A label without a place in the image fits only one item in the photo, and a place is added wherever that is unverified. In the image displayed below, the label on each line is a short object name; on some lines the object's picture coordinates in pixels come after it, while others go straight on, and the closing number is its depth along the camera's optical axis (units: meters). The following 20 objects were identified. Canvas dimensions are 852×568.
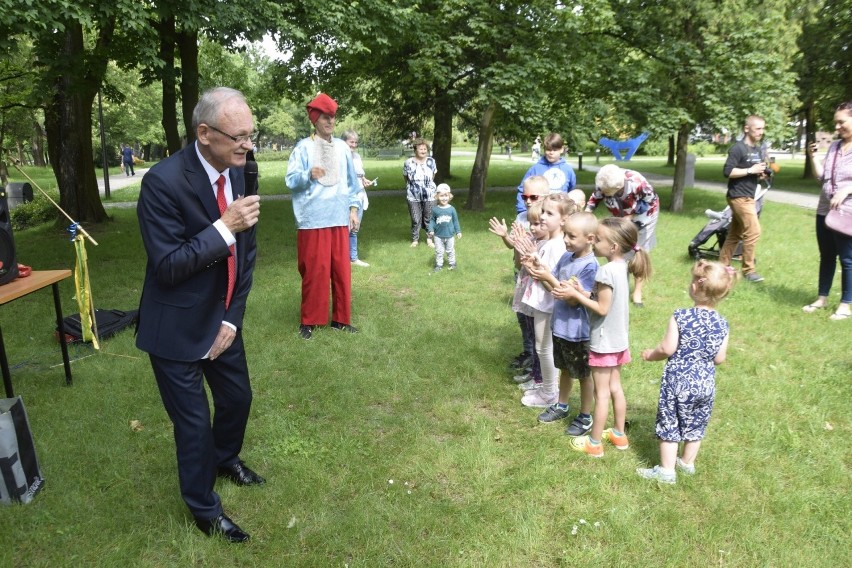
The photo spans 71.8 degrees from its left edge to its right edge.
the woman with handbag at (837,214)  6.03
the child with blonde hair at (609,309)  3.66
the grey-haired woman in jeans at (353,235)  9.66
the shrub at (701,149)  22.33
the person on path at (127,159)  34.81
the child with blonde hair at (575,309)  3.79
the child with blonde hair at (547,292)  4.41
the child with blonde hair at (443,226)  8.93
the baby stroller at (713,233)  9.32
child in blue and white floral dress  3.31
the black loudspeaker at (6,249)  4.38
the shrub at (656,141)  13.76
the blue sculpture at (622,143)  14.67
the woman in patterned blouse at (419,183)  10.97
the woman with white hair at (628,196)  6.39
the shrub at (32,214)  15.24
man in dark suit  2.64
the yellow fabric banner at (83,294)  5.26
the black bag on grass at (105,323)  6.23
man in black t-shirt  7.54
